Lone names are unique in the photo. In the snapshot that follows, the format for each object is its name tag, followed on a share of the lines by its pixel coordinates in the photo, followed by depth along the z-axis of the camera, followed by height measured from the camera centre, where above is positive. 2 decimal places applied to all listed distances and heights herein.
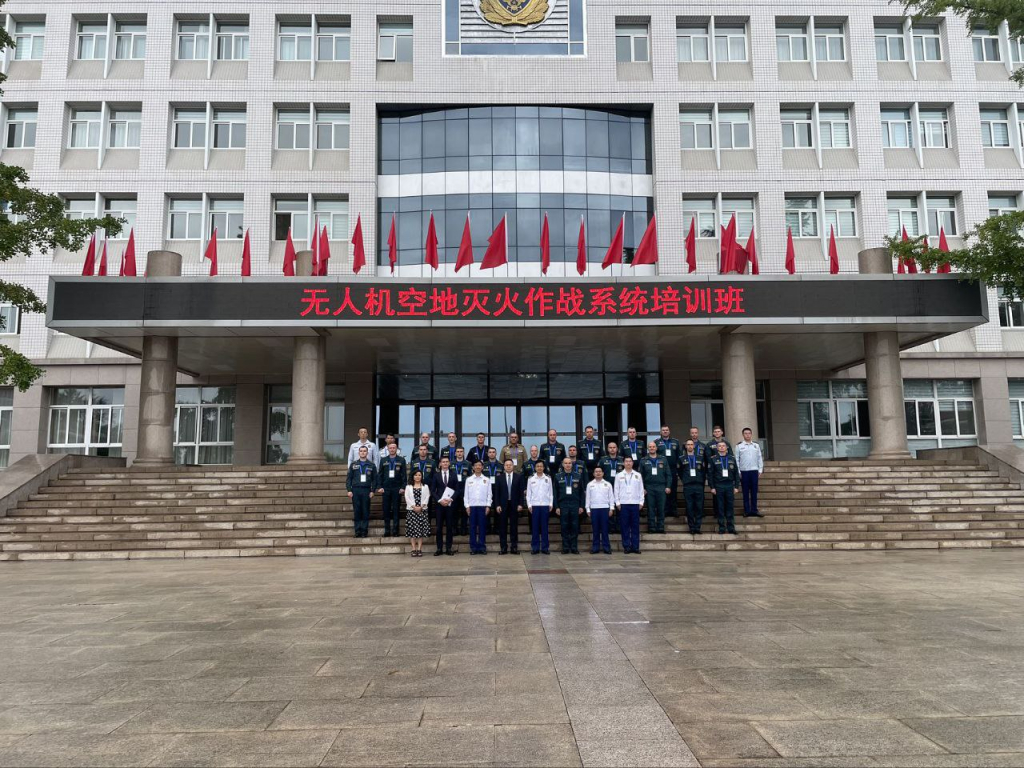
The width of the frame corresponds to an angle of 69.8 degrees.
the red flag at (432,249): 18.26 +5.16
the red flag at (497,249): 17.62 +4.94
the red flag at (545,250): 18.22 +5.10
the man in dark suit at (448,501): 12.11 -0.74
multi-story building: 24.02 +9.83
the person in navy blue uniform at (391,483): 13.09 -0.49
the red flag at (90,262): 18.17 +4.94
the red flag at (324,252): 18.42 +5.12
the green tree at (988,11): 12.50 +7.60
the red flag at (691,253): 18.75 +5.09
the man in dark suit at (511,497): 12.15 -0.72
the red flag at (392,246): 18.68 +5.42
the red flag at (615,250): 17.77 +4.93
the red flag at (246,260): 19.20 +5.18
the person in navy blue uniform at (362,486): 13.10 -0.54
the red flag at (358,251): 18.50 +5.17
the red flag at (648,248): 17.84 +5.00
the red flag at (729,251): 18.06 +4.97
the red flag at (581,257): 18.53 +5.05
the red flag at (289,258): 18.71 +5.07
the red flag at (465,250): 17.84 +5.00
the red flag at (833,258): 19.26 +5.07
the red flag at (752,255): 18.58 +4.98
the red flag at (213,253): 18.91 +5.33
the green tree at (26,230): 13.68 +4.59
